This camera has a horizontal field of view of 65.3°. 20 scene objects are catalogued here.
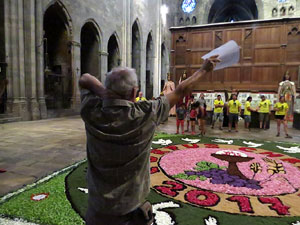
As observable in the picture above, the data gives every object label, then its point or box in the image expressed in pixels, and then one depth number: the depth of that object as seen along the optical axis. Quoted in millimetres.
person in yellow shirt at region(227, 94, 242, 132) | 9007
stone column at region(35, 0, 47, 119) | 11227
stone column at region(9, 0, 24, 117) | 10242
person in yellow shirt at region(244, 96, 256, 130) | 9680
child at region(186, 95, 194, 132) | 9031
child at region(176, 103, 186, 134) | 8312
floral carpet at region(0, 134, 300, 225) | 2666
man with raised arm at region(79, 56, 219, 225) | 1224
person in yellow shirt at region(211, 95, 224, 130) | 9315
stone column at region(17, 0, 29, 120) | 10414
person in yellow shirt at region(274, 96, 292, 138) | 8016
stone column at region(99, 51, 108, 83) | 16348
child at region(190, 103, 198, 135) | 8312
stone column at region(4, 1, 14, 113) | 10070
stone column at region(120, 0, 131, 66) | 18656
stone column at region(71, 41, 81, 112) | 13821
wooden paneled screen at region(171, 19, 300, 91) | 13961
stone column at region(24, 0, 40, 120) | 10742
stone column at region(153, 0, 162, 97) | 24406
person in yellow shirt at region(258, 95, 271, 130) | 9734
